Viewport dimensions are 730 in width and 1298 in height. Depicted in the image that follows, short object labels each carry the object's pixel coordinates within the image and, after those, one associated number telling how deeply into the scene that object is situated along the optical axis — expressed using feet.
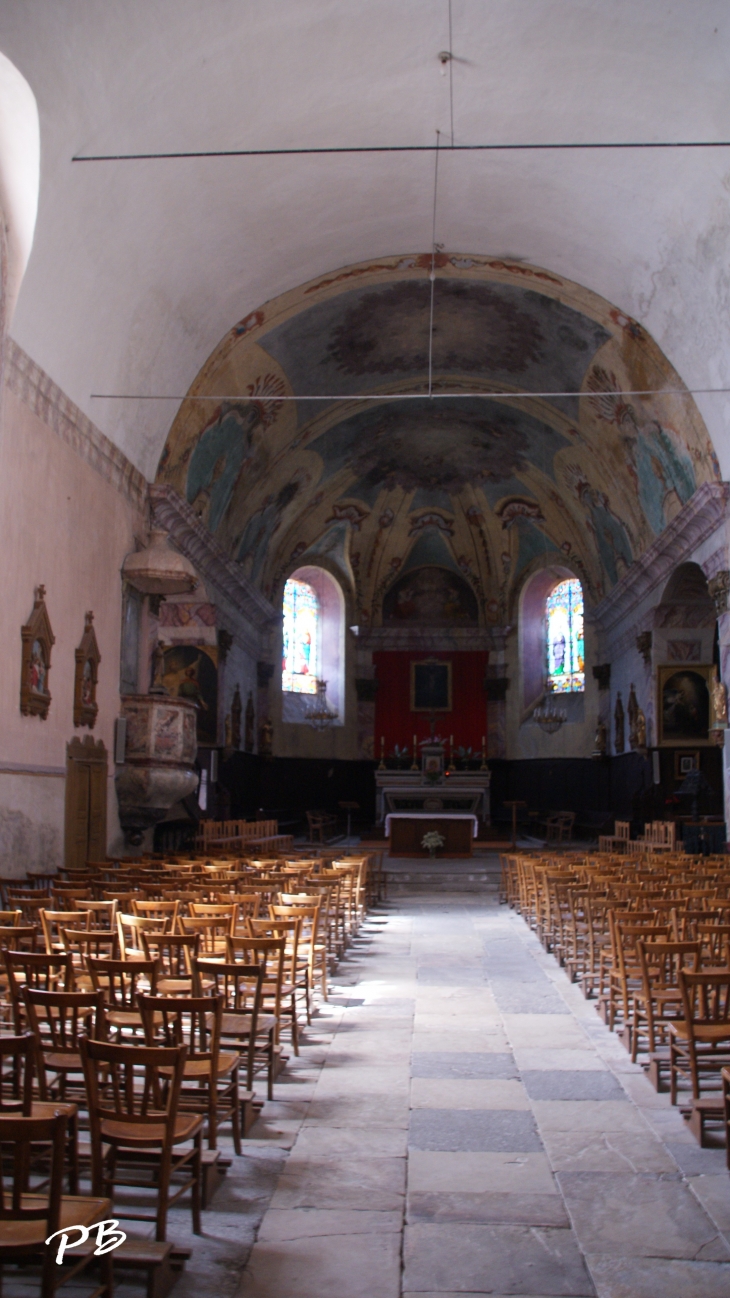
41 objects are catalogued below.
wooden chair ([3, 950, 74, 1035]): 18.52
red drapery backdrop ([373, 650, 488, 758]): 113.80
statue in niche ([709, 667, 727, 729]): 61.11
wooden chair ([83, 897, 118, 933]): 26.88
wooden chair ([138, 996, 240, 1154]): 16.08
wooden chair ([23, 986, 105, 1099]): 16.21
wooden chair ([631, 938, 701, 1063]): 21.44
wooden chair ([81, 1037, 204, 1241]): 13.26
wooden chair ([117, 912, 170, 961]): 24.25
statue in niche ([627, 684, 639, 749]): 83.35
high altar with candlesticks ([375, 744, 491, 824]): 89.71
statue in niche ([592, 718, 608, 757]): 95.53
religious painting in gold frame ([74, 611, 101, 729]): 52.16
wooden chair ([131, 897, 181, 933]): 26.21
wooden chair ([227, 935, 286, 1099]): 21.17
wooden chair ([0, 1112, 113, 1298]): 10.14
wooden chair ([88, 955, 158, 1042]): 18.15
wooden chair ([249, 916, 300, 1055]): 24.26
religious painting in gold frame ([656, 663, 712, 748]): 79.00
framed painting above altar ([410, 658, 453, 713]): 114.93
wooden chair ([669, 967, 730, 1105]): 18.44
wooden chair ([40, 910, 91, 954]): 24.62
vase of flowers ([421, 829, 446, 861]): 72.49
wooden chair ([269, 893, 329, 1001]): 27.12
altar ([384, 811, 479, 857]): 75.56
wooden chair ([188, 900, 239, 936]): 26.30
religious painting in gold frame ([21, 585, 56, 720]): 45.19
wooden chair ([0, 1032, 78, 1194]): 12.84
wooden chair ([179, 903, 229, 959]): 23.85
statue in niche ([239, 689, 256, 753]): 93.50
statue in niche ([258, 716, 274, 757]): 98.58
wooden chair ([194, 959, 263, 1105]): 19.75
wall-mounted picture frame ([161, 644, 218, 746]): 71.00
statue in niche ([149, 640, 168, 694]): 62.14
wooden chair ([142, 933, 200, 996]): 21.31
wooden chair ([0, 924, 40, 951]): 22.03
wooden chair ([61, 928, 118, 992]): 21.53
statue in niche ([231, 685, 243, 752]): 86.53
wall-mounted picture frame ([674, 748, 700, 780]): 78.69
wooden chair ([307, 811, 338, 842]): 92.63
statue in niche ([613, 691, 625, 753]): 91.23
